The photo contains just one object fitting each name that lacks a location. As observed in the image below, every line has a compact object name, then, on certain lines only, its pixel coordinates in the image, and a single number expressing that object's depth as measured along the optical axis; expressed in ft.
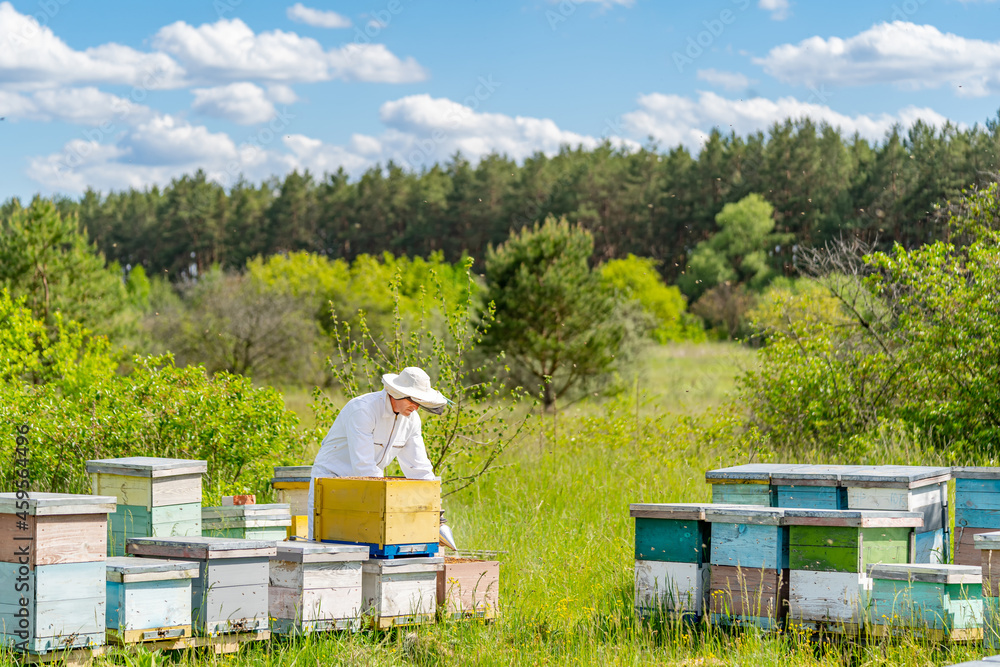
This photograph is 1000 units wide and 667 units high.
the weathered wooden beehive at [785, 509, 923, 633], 36.91
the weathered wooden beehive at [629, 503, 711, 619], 39.96
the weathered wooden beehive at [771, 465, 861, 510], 43.37
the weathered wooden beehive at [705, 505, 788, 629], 38.06
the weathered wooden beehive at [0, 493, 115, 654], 31.53
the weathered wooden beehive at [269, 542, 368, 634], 35.86
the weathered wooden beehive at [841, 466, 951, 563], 41.39
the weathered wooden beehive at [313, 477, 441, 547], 37.91
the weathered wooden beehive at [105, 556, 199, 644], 33.17
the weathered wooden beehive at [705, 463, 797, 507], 44.91
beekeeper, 42.91
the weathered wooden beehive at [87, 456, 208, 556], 44.91
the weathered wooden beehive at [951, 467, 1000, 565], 43.37
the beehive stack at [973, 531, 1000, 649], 35.47
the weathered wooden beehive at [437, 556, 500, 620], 39.34
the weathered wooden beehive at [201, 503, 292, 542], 49.49
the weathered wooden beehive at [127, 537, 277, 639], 34.91
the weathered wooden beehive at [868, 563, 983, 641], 35.09
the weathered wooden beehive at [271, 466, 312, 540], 55.16
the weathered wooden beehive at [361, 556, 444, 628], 37.24
